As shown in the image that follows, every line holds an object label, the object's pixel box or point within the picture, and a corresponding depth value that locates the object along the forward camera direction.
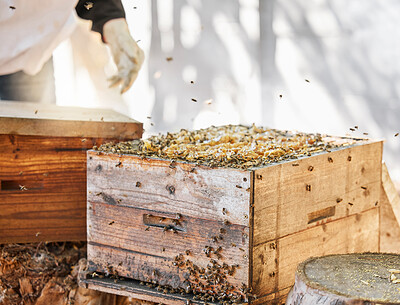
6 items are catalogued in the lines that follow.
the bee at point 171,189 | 1.92
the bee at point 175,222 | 1.93
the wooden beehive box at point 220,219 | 1.85
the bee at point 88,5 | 2.40
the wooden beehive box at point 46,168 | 2.15
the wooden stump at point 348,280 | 1.63
